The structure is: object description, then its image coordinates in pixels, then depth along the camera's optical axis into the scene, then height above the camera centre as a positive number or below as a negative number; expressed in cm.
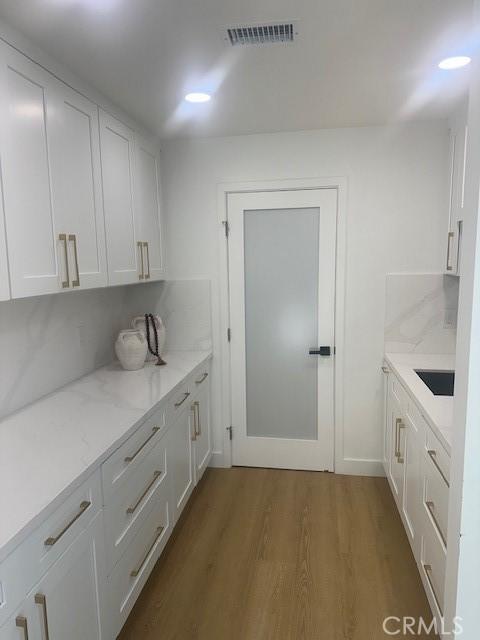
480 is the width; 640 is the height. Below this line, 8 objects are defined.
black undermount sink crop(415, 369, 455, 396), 267 -74
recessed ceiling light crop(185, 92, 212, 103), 227 +86
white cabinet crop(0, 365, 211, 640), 119 -96
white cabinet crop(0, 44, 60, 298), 156 +34
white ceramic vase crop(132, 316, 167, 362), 296 -44
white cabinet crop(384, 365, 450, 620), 167 -104
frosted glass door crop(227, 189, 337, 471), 307 -47
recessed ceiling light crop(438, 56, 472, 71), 189 +85
